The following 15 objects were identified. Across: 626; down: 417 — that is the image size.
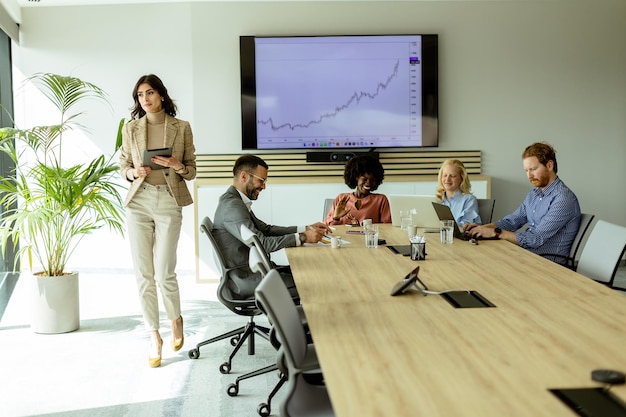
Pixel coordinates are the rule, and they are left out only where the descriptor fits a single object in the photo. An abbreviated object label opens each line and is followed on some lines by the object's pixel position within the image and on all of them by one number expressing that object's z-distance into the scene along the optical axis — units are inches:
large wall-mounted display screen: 294.8
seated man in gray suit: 175.0
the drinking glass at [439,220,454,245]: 180.7
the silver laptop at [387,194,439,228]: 206.2
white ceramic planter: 213.5
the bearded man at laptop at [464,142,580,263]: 186.7
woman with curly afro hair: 220.1
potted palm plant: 208.5
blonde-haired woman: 218.4
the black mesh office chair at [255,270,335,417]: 97.3
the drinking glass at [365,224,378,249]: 176.1
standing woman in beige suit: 185.9
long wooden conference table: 74.0
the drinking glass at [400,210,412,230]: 199.9
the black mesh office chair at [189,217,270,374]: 171.8
